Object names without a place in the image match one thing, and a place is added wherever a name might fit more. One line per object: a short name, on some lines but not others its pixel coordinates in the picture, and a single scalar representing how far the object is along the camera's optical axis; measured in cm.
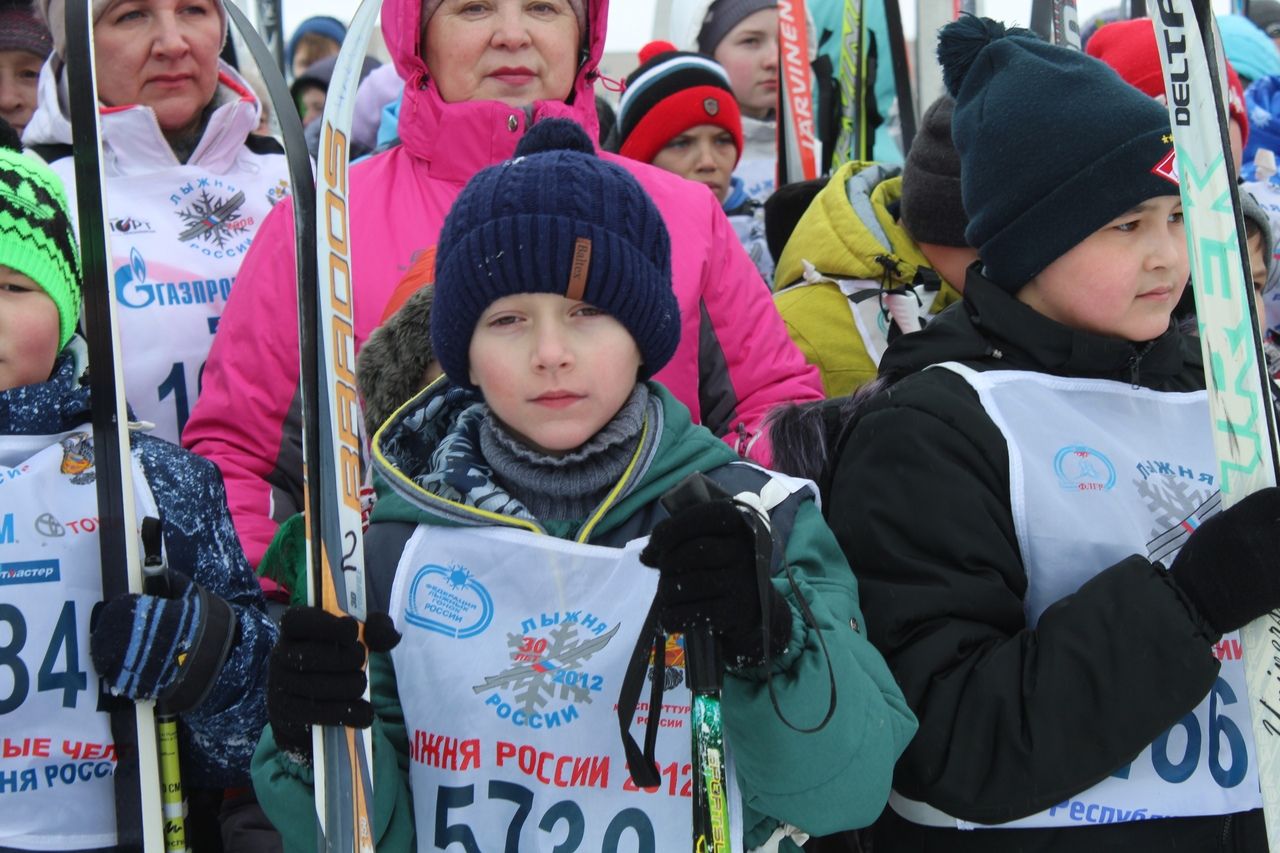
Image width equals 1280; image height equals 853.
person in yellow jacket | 341
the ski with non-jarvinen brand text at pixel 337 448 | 193
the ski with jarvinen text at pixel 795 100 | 518
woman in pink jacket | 294
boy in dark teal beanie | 206
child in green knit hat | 215
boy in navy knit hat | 192
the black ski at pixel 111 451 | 215
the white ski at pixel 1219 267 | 203
